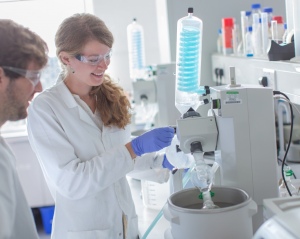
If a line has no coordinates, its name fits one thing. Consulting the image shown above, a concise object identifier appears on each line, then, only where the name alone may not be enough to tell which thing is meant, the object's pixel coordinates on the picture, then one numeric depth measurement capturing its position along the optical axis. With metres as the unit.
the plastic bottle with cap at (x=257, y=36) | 2.62
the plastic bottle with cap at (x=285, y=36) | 2.25
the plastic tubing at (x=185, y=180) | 1.63
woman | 1.61
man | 1.25
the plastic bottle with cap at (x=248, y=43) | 2.76
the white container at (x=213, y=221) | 1.25
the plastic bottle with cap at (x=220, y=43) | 3.53
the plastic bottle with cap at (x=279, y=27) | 2.46
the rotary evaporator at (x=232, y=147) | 1.43
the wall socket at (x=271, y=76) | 2.14
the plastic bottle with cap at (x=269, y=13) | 2.59
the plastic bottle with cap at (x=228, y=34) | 3.24
